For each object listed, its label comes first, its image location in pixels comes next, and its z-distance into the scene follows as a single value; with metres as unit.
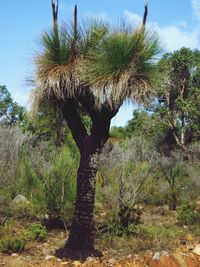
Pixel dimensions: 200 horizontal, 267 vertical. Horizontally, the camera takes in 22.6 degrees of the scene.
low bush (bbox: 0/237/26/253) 7.72
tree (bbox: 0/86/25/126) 35.36
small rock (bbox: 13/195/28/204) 11.00
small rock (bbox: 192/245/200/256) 8.21
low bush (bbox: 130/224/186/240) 8.97
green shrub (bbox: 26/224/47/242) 8.63
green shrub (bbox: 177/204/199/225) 10.78
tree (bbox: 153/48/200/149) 27.73
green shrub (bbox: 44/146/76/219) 10.08
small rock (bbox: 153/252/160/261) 7.27
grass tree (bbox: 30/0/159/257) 7.46
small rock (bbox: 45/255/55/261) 7.50
